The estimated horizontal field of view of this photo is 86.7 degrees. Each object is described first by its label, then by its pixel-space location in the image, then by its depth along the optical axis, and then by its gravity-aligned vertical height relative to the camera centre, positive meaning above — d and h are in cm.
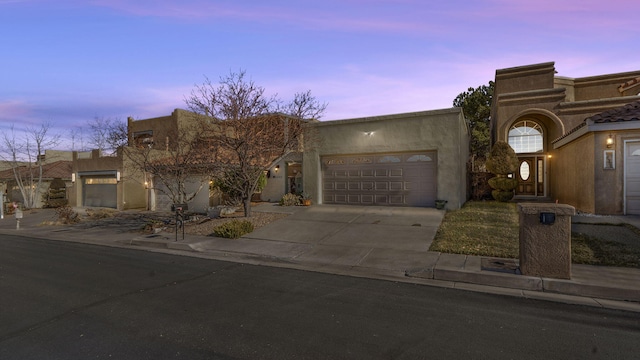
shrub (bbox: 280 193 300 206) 1667 -105
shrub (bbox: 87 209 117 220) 1882 -188
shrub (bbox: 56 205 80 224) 1712 -180
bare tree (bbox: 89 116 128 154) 1802 +237
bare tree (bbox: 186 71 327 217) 1257 +174
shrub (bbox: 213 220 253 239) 1085 -162
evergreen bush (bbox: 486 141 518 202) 1656 +41
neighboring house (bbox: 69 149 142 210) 2302 -28
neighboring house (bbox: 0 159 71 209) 2978 +41
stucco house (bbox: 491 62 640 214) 1113 +167
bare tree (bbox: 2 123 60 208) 2769 +16
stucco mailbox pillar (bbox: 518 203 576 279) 600 -117
